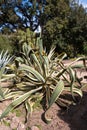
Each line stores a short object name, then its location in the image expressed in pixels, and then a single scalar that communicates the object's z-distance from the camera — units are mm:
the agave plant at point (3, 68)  1713
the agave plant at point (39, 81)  1713
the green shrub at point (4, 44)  5116
